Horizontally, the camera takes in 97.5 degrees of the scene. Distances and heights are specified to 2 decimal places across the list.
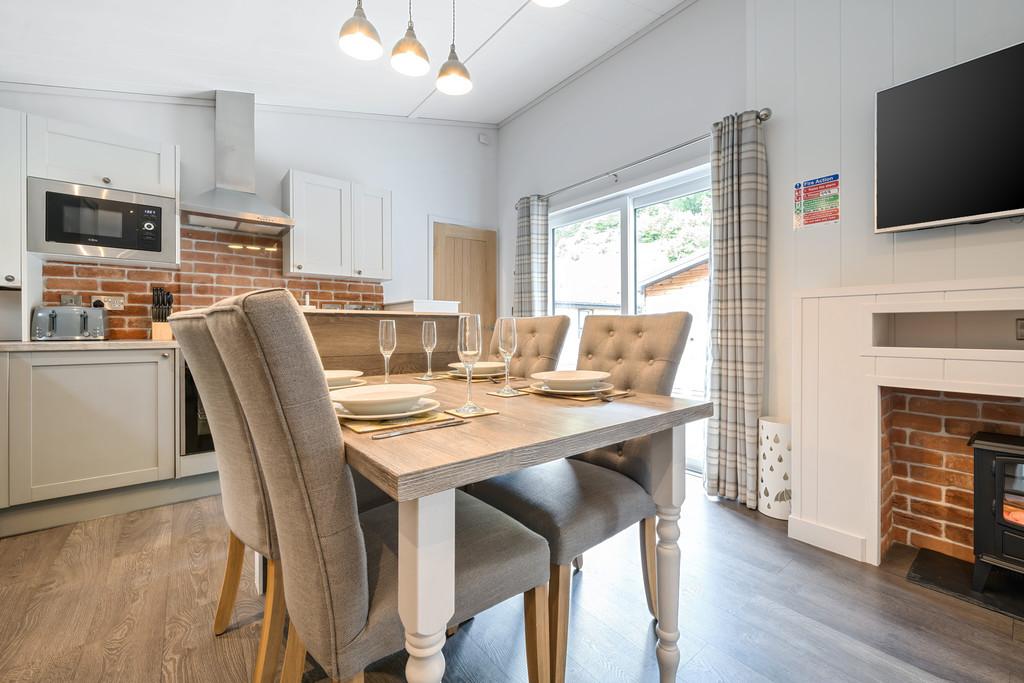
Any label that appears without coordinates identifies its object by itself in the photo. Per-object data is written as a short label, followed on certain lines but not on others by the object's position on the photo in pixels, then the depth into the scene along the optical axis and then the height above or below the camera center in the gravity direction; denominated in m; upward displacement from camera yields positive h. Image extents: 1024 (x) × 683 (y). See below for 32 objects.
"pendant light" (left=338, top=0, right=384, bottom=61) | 1.69 +1.15
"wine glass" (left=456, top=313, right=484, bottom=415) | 1.22 +0.00
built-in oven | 2.68 -0.50
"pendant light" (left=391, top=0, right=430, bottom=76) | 1.77 +1.14
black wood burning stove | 1.59 -0.59
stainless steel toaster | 2.55 +0.10
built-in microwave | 2.52 +0.70
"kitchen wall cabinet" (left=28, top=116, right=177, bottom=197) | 2.50 +1.08
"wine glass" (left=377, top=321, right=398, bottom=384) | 1.43 +0.01
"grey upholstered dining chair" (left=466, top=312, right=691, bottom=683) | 1.18 -0.44
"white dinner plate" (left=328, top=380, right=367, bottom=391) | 1.46 -0.15
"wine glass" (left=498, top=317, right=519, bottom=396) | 1.27 +0.01
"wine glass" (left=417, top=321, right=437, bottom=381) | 1.43 +0.02
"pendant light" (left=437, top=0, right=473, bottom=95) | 1.87 +1.10
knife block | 2.95 +0.05
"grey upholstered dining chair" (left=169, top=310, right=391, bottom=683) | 0.98 -0.31
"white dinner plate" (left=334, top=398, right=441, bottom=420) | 1.00 -0.17
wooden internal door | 4.54 +0.74
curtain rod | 2.46 +1.28
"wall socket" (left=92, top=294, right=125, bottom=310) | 2.98 +0.26
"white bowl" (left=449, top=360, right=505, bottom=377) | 1.82 -0.11
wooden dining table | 0.72 -0.21
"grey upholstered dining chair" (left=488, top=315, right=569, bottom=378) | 2.01 -0.02
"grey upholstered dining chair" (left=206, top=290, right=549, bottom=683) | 0.72 -0.26
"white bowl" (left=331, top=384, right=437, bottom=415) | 0.99 -0.13
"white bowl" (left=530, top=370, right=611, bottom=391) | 1.31 -0.12
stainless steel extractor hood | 3.15 +1.20
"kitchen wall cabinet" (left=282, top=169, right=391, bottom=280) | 3.52 +0.93
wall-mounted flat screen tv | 1.71 +0.80
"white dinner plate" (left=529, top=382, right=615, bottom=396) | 1.31 -0.15
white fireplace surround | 1.64 -0.11
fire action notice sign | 2.25 +0.71
